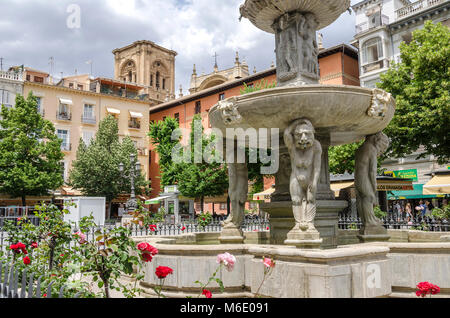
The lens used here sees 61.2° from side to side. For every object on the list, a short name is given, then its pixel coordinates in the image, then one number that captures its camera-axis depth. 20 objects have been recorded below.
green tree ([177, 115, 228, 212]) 29.86
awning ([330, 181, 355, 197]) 15.22
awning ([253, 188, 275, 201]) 22.60
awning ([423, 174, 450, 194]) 15.40
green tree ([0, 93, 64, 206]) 27.06
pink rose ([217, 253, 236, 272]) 3.13
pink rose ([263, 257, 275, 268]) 3.38
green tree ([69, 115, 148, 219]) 32.56
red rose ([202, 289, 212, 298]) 2.98
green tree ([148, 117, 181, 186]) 34.00
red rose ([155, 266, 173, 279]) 2.97
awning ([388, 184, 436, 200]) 25.69
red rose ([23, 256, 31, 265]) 3.89
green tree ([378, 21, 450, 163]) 15.45
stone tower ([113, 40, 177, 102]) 66.00
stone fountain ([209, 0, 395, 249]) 4.88
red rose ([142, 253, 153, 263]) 3.34
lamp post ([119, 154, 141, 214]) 19.97
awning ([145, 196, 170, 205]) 28.78
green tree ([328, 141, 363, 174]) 21.09
